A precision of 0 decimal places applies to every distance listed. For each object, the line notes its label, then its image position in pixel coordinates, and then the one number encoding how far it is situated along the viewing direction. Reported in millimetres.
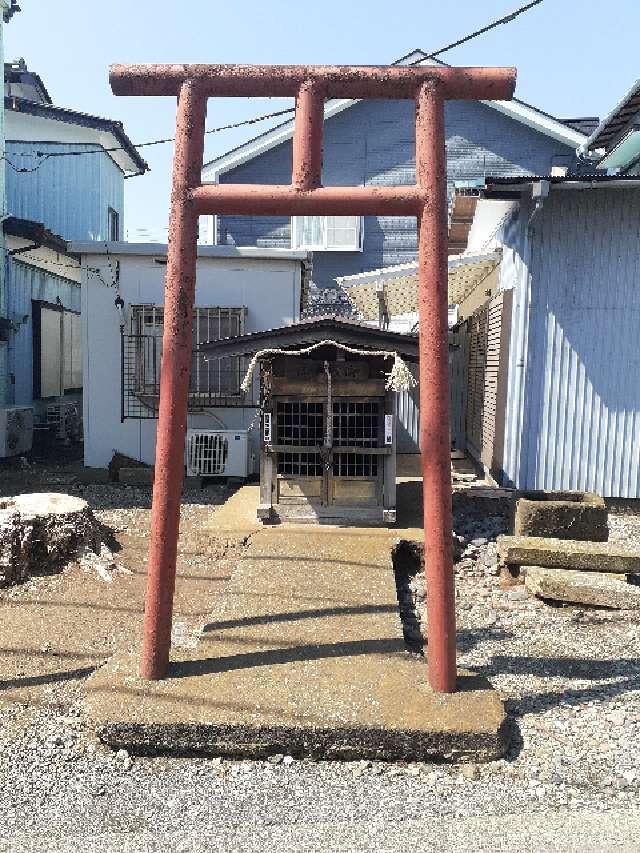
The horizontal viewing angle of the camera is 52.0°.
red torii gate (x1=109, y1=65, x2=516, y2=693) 3994
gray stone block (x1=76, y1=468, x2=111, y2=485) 11570
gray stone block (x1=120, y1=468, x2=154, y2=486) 11547
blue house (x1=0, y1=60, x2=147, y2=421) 13969
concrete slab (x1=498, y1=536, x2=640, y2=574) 6527
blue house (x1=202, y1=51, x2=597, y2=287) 17125
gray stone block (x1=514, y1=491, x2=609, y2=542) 7211
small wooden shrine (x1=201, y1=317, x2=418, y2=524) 7863
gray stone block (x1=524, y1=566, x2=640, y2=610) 6004
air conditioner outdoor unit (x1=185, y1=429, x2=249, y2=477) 11219
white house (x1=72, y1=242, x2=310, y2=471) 11523
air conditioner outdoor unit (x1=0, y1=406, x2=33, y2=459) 13070
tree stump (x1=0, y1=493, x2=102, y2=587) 6414
